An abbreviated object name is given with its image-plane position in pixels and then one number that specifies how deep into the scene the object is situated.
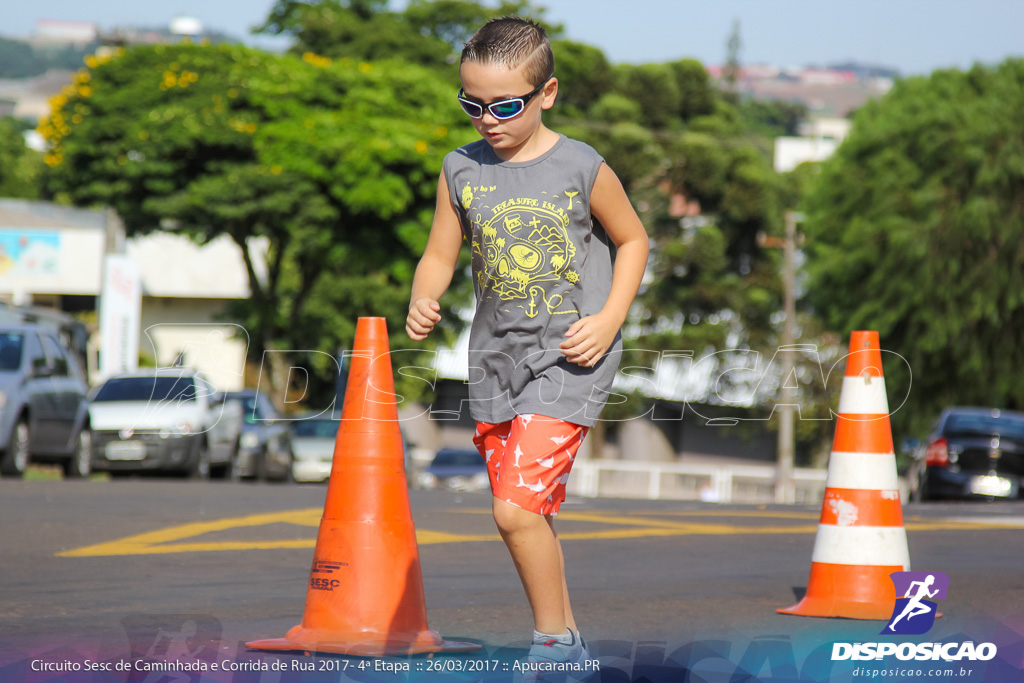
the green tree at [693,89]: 50.31
